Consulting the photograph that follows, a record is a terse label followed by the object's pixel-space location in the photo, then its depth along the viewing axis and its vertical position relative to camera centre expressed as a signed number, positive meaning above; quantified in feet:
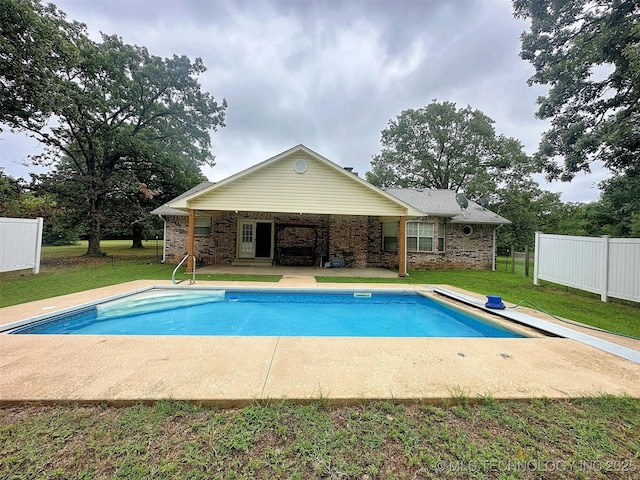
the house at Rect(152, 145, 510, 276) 47.83 +0.66
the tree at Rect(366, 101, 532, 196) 88.79 +32.51
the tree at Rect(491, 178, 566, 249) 74.28 +10.59
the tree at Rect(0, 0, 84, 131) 31.07 +21.77
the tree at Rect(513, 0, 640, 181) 27.81 +20.80
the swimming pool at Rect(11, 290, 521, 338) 19.01 -6.41
